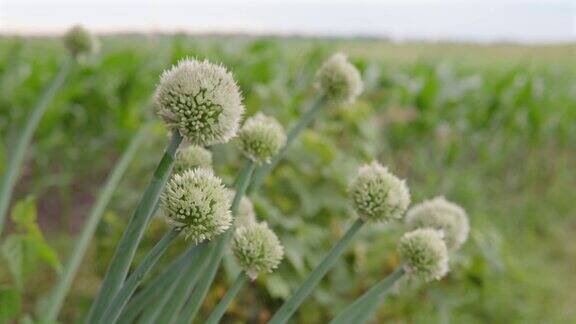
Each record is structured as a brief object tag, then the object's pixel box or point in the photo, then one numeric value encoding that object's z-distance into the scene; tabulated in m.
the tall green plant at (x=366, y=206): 0.76
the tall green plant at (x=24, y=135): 1.20
